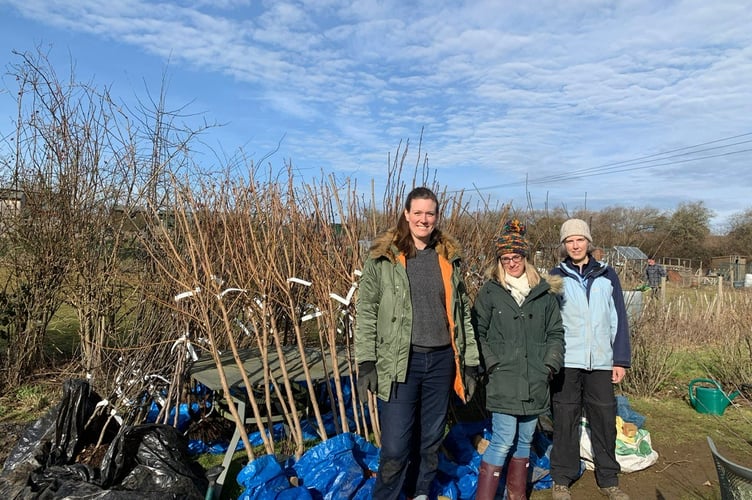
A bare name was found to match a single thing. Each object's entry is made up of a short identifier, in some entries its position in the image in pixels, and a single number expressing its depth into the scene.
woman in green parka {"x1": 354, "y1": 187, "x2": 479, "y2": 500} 2.72
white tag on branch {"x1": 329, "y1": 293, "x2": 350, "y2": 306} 3.50
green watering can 5.19
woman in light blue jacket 3.27
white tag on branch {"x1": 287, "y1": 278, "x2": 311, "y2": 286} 3.41
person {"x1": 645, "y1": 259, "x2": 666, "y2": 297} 12.41
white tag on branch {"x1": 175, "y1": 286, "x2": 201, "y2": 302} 3.26
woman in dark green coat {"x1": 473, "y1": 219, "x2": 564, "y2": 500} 2.96
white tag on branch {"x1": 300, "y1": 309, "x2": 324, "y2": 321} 3.56
